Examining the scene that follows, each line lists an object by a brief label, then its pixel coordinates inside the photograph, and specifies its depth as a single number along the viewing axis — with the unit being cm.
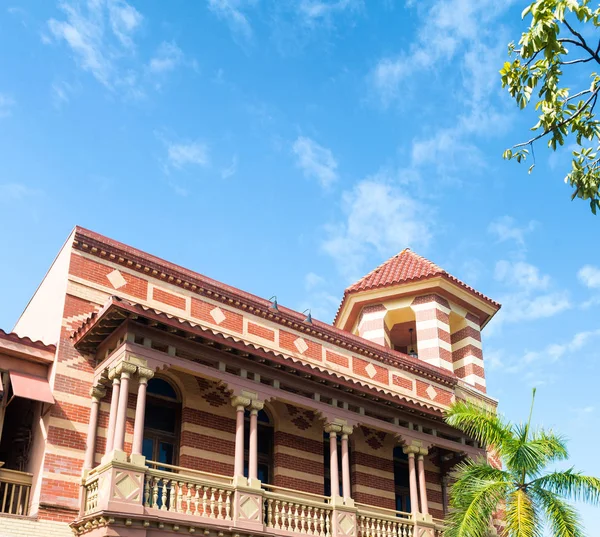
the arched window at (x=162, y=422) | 1600
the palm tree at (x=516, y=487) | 1563
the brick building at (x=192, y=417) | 1393
